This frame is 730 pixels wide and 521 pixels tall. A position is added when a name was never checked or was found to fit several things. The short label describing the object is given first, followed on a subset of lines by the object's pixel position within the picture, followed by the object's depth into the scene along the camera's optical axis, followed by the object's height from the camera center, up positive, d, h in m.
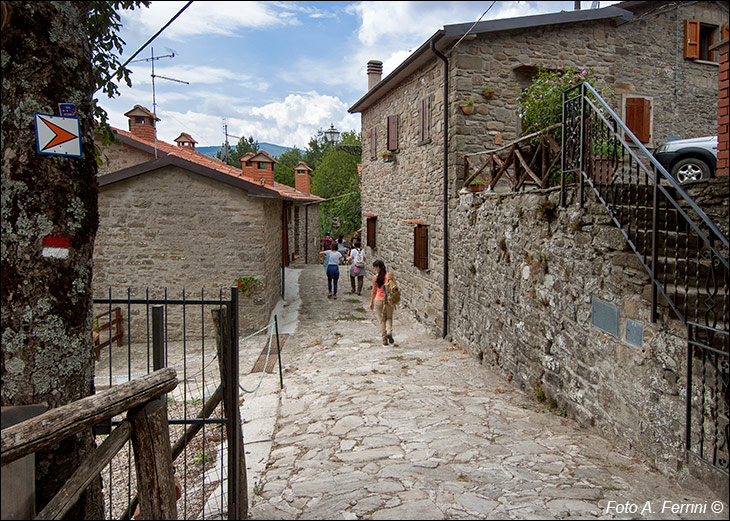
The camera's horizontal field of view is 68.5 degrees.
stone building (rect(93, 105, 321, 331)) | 11.90 +0.23
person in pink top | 9.78 -1.10
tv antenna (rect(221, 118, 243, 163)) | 29.34 +5.13
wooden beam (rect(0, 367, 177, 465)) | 2.30 -0.84
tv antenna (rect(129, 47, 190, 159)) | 11.81 +3.53
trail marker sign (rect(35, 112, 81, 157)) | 2.81 +0.57
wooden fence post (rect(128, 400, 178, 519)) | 2.97 -1.24
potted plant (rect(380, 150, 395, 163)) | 13.75 +2.22
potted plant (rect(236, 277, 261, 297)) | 12.18 -0.95
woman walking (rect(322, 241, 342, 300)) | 15.46 -0.68
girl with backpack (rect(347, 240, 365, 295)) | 16.33 -0.62
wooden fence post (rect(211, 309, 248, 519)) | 3.42 -1.18
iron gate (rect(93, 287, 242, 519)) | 3.45 -2.19
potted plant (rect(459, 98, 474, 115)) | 9.48 +2.39
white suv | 7.73 +1.22
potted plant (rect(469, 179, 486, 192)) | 9.25 +0.95
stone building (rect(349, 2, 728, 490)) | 4.42 +0.31
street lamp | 28.45 +5.79
